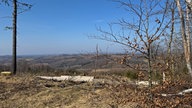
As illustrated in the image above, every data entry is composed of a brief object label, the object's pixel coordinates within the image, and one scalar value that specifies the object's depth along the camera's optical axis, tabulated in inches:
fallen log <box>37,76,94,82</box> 202.2
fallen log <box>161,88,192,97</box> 117.1
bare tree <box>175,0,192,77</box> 150.6
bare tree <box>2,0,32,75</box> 290.1
